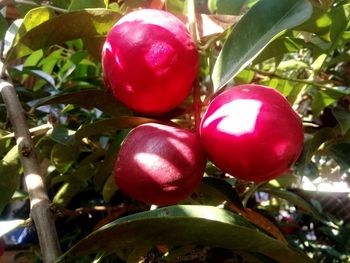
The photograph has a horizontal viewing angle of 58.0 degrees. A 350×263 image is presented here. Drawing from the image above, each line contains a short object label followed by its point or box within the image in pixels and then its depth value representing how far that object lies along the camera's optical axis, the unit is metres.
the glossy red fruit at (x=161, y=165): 0.11
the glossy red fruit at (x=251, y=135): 0.11
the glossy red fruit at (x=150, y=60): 0.11
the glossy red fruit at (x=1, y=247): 0.21
